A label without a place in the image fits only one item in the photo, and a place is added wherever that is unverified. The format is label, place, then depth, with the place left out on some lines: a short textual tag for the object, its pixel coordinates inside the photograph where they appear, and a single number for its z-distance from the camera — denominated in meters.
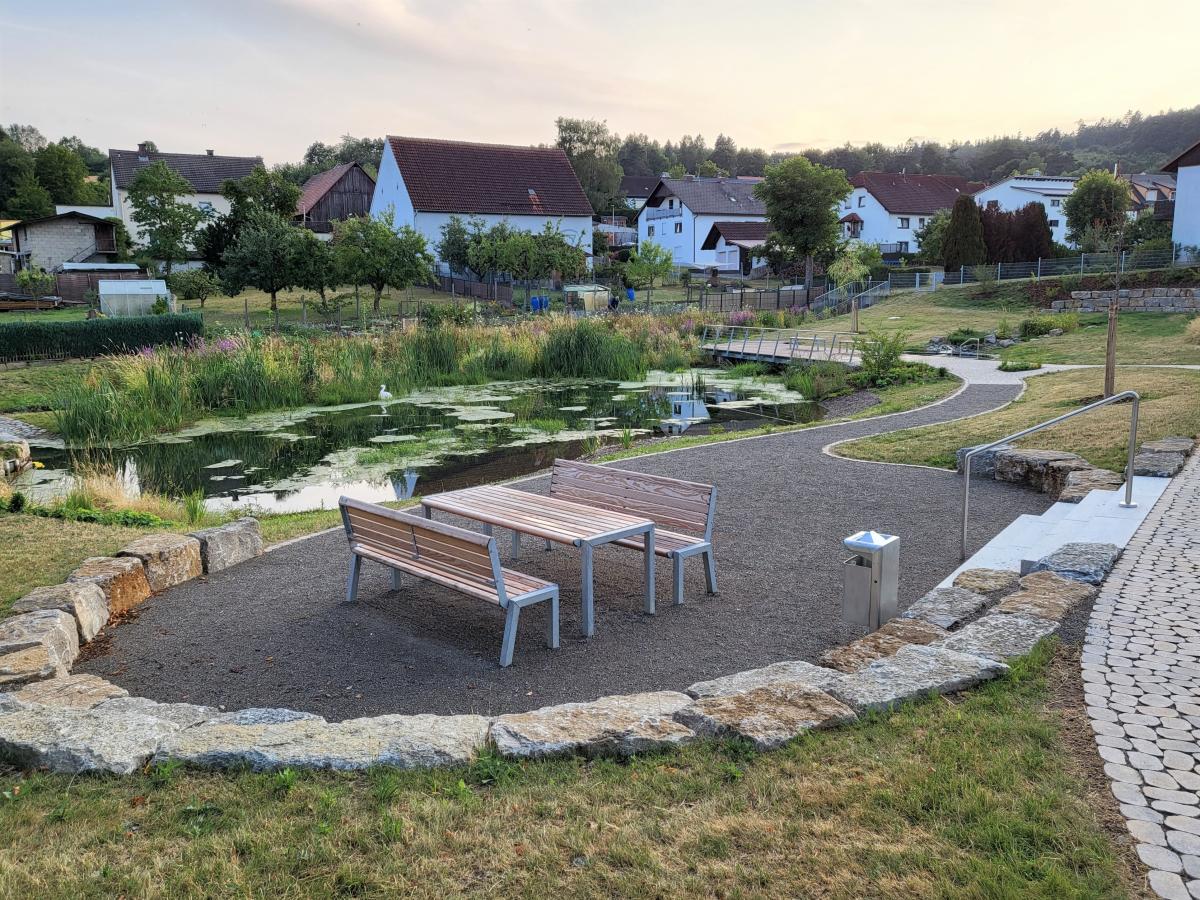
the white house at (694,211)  67.19
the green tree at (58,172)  72.94
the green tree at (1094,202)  48.25
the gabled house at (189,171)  64.31
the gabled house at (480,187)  51.91
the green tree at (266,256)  35.69
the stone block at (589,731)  4.12
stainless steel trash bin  6.15
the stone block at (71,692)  4.79
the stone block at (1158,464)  9.73
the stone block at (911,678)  4.49
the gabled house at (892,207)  68.31
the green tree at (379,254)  34.78
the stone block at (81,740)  3.99
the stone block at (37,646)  5.20
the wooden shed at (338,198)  61.38
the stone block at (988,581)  6.48
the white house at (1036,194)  61.31
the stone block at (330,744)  4.02
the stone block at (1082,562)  6.44
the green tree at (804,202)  46.16
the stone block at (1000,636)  5.07
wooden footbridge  26.64
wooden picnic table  6.36
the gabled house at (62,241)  52.41
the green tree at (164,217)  44.44
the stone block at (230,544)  7.93
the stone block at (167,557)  7.37
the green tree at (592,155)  87.75
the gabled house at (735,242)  62.38
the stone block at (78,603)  6.28
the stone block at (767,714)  4.16
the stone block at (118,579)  6.84
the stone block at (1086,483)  9.23
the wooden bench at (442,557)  5.84
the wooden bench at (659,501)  7.15
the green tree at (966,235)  44.94
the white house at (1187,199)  40.72
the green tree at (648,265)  42.59
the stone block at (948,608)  5.95
